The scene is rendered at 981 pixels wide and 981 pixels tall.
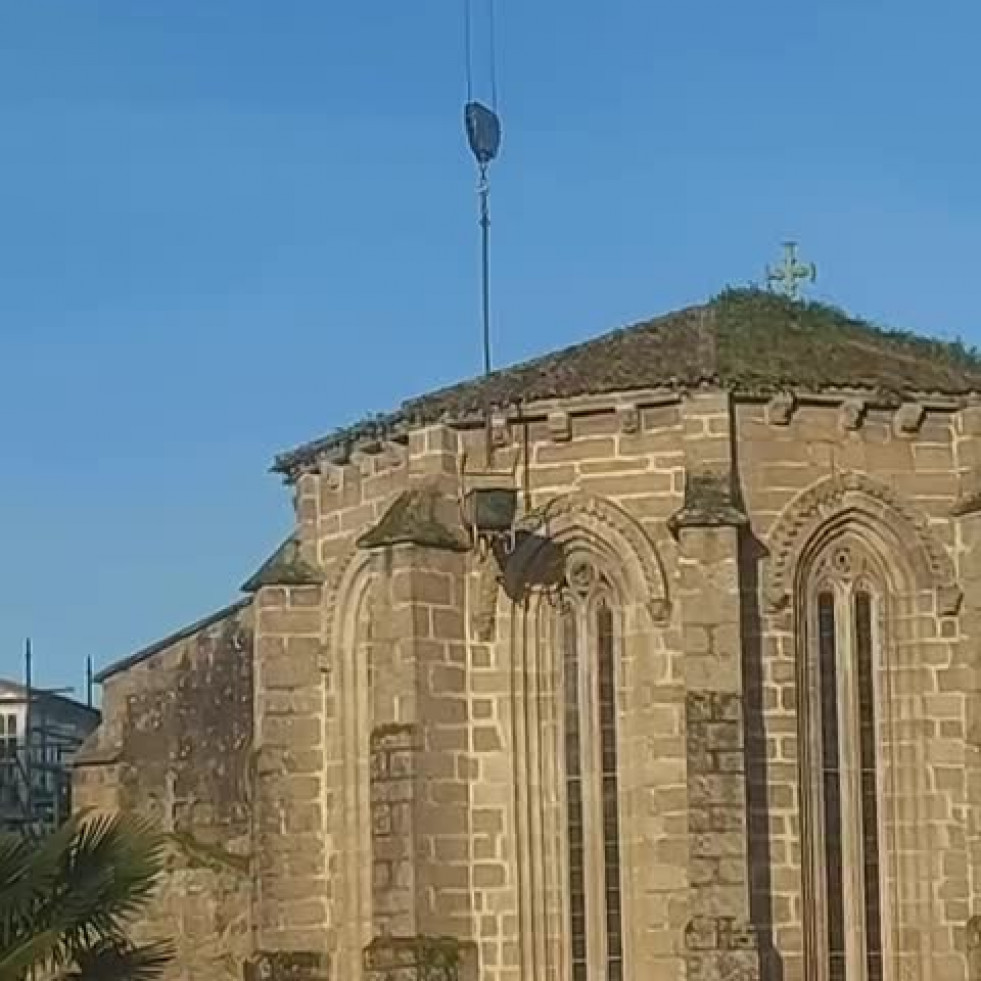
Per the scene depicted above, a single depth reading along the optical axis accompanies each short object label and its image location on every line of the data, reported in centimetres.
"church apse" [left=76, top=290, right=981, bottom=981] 2600
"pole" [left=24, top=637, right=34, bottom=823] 5153
